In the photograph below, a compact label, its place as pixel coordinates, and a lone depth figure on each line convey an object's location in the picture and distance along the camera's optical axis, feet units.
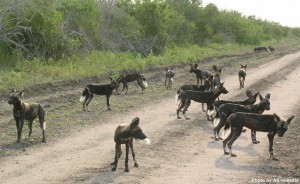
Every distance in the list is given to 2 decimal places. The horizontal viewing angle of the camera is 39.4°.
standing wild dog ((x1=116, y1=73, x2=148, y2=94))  60.80
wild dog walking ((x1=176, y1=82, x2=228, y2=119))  45.01
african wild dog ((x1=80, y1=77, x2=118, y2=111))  48.78
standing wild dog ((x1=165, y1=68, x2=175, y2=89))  64.59
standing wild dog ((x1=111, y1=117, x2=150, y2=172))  27.09
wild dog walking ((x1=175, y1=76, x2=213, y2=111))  49.96
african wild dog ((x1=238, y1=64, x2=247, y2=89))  65.54
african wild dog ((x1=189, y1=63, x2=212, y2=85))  64.39
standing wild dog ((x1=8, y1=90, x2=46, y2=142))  34.63
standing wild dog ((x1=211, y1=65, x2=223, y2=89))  55.15
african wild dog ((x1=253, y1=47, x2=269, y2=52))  139.21
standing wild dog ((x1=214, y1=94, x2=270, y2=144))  36.24
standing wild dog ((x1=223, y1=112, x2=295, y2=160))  31.91
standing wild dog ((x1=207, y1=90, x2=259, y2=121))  39.88
